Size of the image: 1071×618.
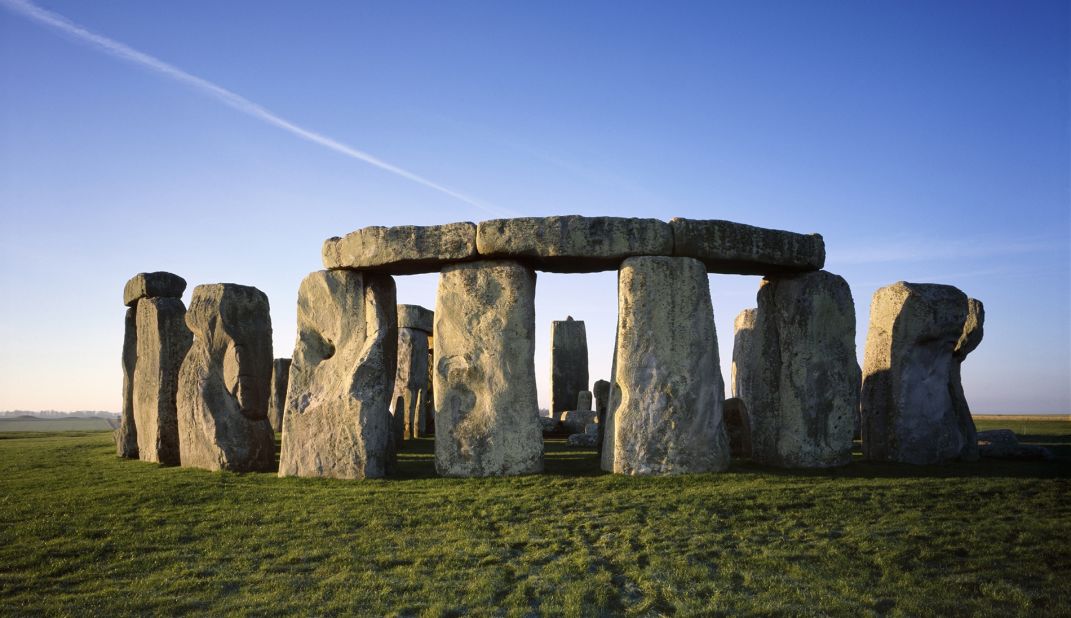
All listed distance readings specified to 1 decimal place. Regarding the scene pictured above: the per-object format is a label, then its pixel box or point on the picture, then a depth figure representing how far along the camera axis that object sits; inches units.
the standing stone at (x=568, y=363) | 721.0
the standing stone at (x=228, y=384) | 374.9
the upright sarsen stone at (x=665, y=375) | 335.0
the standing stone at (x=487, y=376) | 343.6
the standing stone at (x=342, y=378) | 349.1
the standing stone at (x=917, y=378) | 384.8
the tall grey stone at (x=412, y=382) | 605.0
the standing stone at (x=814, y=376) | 370.3
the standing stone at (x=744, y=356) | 502.8
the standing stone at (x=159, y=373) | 418.3
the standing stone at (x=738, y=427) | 424.8
